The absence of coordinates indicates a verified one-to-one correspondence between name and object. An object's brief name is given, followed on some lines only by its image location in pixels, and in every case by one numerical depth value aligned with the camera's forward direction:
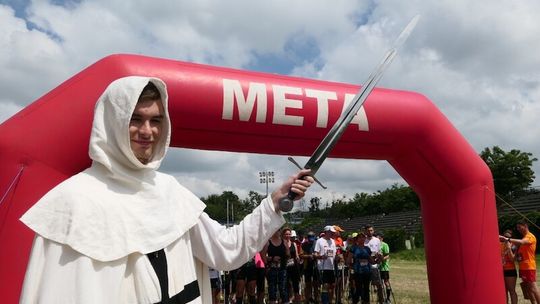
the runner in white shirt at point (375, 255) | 9.55
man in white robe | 1.52
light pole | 41.78
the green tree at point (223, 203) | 83.25
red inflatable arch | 3.43
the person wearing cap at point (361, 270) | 9.09
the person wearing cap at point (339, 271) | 10.04
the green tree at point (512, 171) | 36.19
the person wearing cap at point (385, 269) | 9.87
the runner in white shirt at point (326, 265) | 9.57
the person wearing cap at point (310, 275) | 10.22
